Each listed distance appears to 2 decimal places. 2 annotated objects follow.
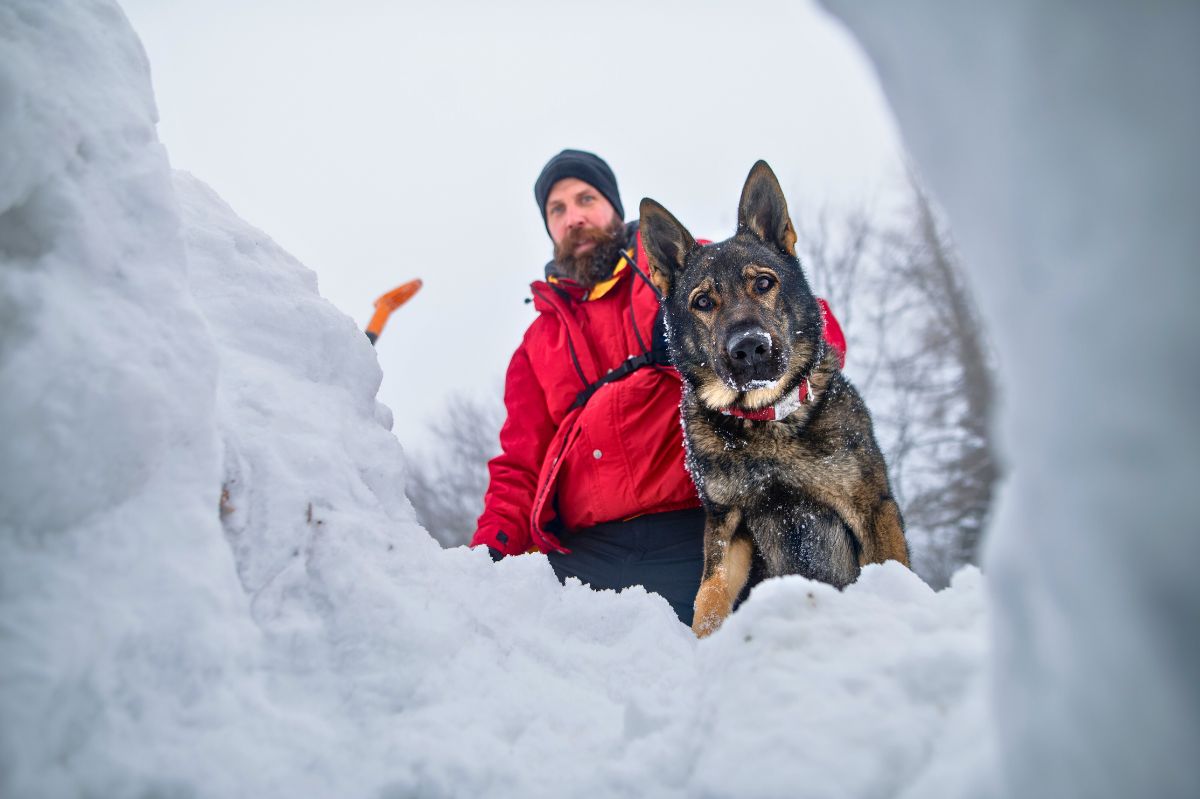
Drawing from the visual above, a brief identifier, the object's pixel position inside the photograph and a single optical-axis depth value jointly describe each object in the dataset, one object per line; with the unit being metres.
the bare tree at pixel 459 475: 20.64
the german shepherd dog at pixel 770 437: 2.49
